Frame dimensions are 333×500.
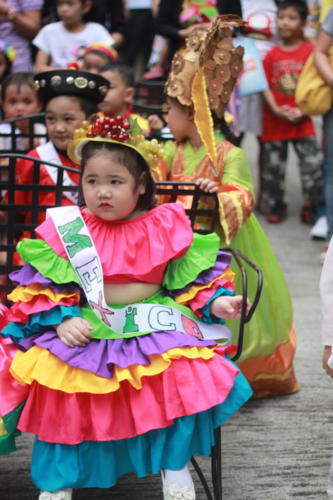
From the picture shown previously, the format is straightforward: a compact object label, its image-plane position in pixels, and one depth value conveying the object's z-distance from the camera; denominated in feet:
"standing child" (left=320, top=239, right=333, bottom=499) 16.51
